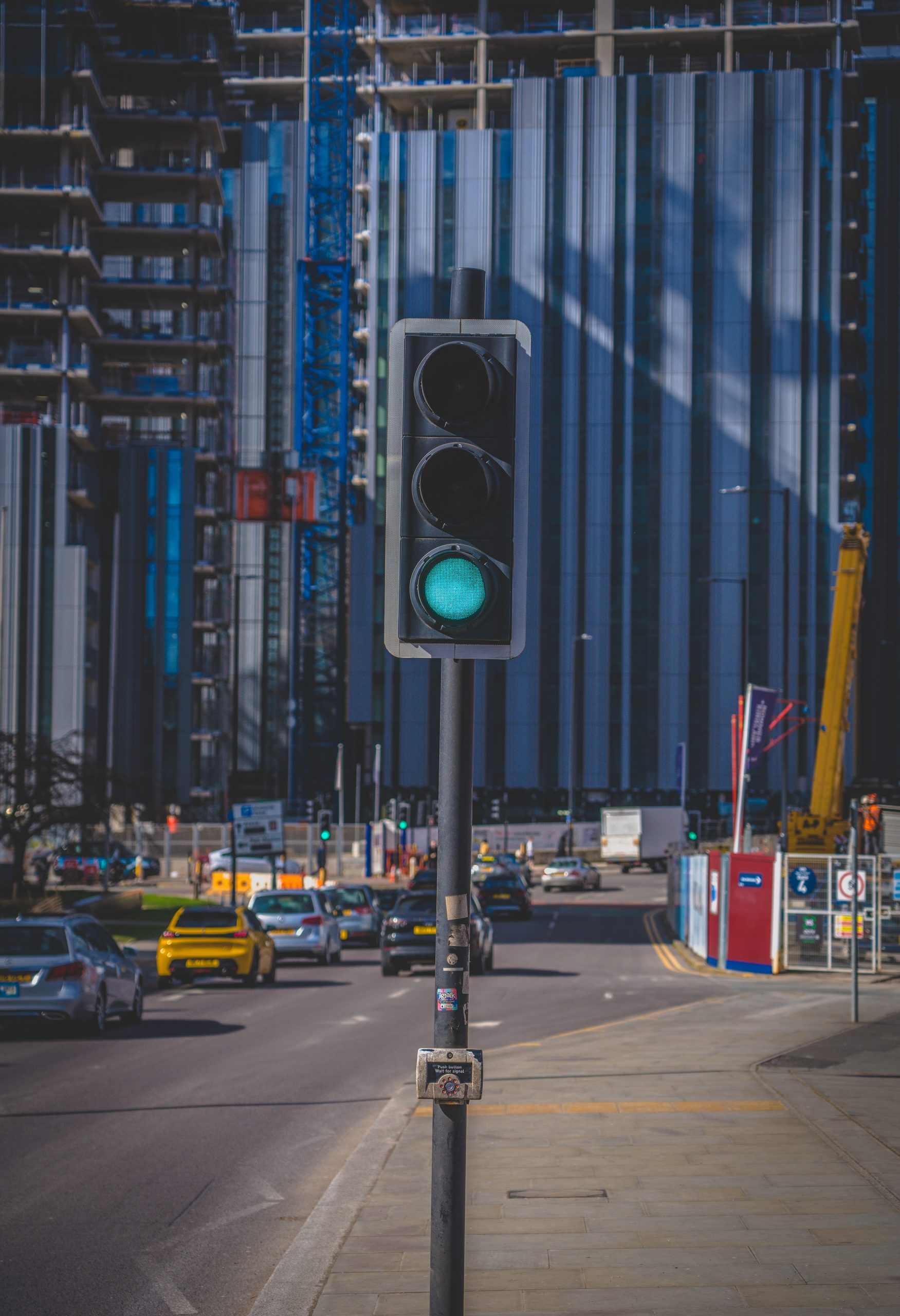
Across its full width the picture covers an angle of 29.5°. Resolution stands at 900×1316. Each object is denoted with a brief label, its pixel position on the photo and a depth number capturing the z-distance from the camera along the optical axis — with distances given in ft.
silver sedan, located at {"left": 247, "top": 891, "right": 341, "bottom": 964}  111.96
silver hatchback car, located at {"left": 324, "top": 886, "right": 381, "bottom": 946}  138.00
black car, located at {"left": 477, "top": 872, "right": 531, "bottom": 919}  169.58
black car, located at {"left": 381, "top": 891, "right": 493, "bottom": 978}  96.89
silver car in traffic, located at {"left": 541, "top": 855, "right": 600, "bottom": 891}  233.14
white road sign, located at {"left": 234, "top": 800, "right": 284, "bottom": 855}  147.74
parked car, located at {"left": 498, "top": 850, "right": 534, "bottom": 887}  216.95
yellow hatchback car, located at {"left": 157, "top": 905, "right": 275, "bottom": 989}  90.27
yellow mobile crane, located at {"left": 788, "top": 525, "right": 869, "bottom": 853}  122.62
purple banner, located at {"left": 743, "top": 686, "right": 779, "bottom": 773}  120.06
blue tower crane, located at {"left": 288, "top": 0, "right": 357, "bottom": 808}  338.34
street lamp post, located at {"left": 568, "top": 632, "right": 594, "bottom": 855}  331.82
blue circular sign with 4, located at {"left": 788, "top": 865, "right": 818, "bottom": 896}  94.48
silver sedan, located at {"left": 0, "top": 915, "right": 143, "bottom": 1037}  64.49
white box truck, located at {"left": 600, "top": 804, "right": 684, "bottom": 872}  265.75
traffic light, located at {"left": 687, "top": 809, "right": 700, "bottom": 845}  185.88
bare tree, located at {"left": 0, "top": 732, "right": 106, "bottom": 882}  145.69
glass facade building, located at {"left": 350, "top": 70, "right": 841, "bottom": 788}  339.98
